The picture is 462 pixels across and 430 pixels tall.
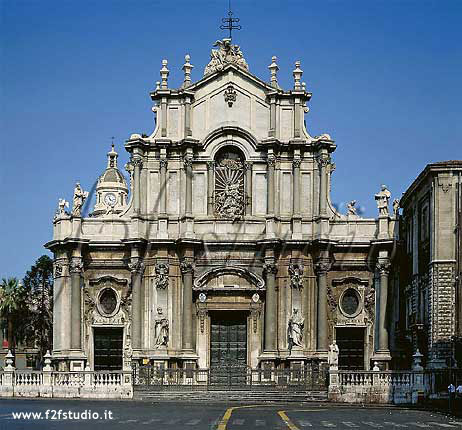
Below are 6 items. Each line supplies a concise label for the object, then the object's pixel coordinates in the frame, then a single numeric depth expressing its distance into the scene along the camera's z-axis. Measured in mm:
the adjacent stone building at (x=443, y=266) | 52375
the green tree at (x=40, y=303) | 94312
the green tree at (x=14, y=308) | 98375
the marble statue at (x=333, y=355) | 52250
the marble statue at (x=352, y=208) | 60438
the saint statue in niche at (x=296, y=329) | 57844
